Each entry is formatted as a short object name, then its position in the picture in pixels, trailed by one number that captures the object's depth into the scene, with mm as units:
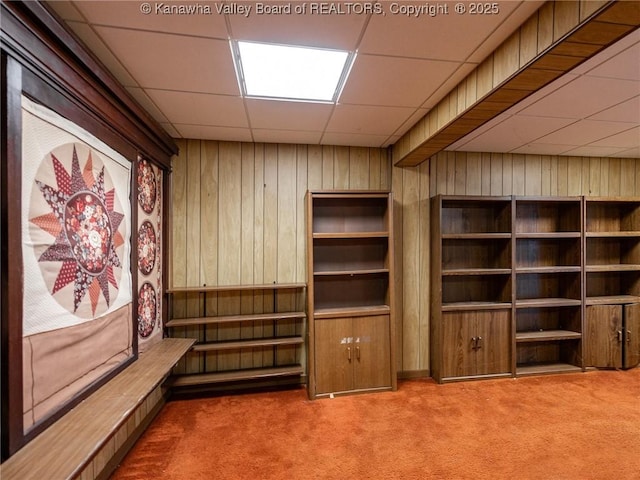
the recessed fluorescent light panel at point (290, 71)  1679
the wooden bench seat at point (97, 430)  1156
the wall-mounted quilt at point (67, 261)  1290
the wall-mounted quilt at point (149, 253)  2424
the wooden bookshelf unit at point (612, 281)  3443
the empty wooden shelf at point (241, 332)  2914
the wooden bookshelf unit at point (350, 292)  2904
